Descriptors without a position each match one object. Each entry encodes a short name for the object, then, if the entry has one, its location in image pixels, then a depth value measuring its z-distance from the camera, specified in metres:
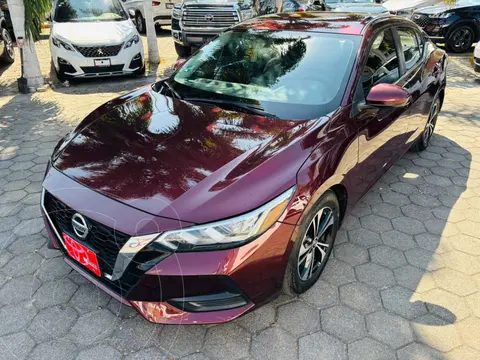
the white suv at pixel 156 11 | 12.63
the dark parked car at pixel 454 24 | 9.65
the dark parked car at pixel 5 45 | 8.53
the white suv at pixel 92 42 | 7.06
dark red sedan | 1.93
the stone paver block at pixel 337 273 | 2.71
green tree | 6.48
